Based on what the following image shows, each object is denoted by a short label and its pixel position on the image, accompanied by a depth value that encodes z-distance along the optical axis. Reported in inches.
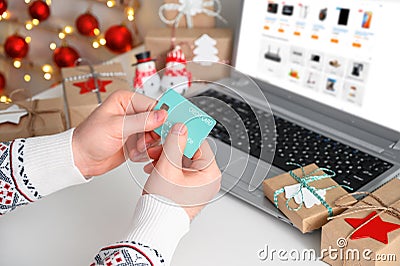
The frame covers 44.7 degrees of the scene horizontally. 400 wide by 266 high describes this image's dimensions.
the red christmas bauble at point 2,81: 60.3
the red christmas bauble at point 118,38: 49.5
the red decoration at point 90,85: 36.5
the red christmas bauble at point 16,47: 56.4
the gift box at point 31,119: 32.2
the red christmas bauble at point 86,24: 52.6
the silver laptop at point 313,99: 28.0
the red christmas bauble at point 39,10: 54.5
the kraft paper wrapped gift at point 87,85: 34.6
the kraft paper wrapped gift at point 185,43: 40.9
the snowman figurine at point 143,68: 38.2
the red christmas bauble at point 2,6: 49.3
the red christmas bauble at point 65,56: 54.5
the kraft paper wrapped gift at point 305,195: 24.9
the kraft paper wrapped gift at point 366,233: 21.9
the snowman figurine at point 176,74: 29.4
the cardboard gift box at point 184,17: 42.4
